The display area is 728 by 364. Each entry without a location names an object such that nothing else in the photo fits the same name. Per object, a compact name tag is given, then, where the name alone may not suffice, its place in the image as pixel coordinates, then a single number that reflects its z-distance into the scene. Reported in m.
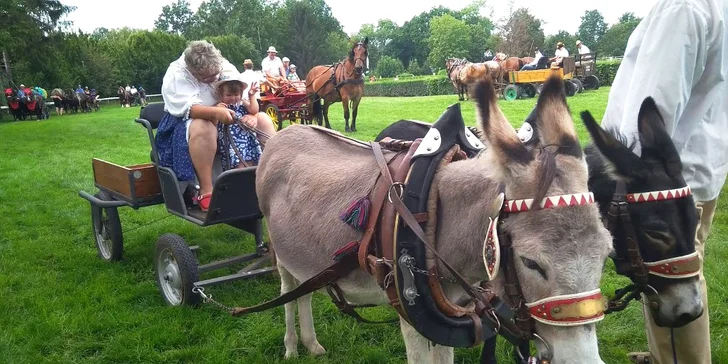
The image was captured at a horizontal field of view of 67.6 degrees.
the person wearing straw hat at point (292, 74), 22.52
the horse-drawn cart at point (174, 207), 4.35
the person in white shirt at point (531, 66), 24.23
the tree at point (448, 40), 77.50
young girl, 4.94
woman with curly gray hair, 4.72
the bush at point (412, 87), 38.65
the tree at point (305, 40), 73.75
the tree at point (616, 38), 77.19
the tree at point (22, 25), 25.86
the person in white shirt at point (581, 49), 25.78
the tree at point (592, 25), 104.31
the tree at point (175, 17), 116.69
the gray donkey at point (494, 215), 1.75
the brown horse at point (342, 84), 15.80
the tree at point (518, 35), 48.91
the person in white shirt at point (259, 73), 16.81
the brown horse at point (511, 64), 25.50
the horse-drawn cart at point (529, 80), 22.42
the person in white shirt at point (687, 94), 2.43
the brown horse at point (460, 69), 22.86
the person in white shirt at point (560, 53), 23.12
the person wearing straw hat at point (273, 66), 19.20
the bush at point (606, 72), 30.20
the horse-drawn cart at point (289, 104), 15.66
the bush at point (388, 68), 76.00
